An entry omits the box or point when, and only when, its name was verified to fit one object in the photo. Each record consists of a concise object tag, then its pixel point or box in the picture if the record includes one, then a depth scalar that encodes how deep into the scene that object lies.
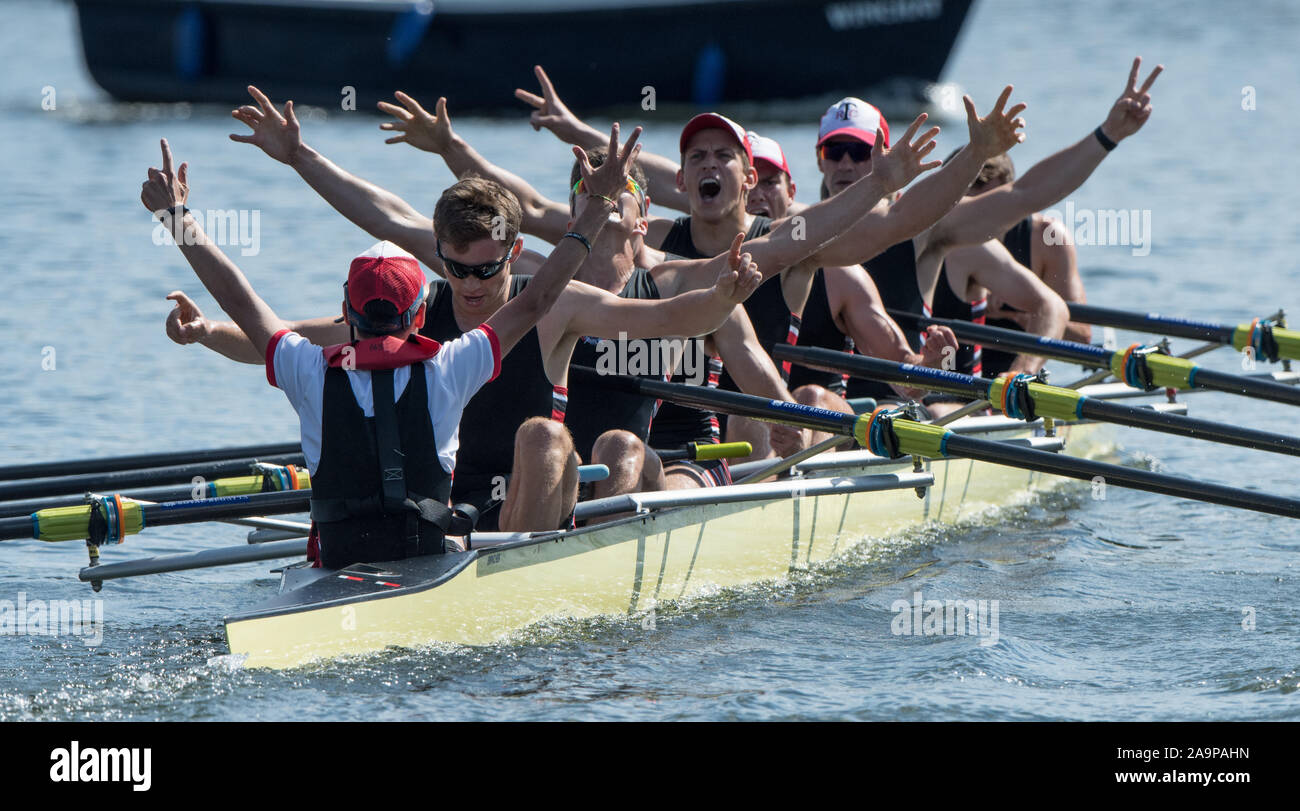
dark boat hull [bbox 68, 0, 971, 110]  46.09
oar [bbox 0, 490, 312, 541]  11.48
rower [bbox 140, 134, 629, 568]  10.54
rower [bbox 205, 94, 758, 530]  11.43
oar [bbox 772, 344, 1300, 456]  13.84
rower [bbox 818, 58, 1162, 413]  16.08
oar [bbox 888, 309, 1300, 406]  15.00
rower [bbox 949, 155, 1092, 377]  20.17
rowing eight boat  10.62
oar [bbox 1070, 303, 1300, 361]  17.44
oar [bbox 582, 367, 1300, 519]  12.98
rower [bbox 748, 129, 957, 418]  16.95
